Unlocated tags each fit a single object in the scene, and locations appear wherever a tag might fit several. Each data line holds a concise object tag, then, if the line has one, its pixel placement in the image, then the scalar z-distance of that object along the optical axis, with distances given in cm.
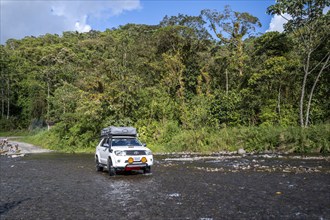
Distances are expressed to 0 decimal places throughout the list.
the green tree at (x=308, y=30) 3042
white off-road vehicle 1509
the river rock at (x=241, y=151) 2713
